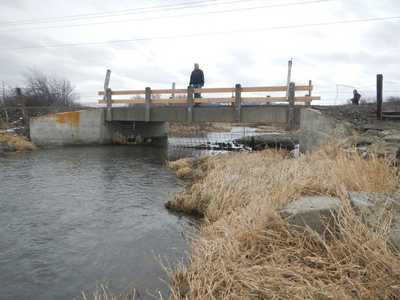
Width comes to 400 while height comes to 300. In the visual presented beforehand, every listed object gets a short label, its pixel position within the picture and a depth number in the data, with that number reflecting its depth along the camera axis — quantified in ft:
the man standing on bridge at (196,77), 51.09
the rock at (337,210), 11.05
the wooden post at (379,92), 33.91
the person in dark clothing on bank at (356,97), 50.99
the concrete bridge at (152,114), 44.47
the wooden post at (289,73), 43.30
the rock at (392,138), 24.79
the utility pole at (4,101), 67.35
